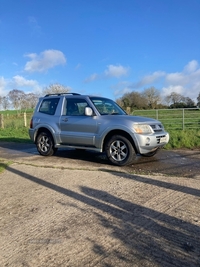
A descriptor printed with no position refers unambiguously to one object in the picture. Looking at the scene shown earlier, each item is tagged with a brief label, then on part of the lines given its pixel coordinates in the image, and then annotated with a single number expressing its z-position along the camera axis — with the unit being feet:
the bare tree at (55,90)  98.72
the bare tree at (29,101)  144.87
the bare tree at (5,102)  165.48
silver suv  21.62
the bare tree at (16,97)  154.73
